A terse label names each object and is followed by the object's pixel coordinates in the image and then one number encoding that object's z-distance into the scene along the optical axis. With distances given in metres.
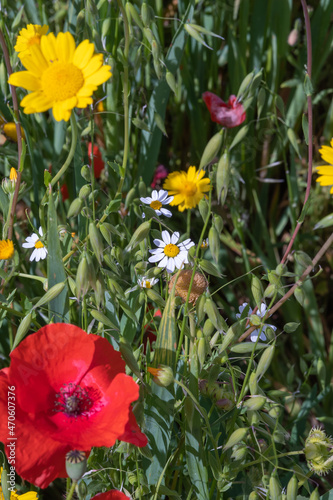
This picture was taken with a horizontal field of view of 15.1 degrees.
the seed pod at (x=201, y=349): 0.59
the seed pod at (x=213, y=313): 0.60
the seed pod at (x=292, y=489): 0.59
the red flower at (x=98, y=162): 0.82
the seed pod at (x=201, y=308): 0.61
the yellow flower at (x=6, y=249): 0.66
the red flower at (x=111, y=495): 0.61
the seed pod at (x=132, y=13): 0.65
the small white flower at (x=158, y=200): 0.69
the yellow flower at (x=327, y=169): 0.60
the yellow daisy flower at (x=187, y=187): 0.72
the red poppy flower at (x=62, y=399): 0.56
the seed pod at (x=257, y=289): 0.63
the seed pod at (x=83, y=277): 0.59
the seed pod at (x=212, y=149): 0.63
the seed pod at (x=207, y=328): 0.62
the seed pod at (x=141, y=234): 0.63
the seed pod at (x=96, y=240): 0.60
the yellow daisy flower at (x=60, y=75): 0.59
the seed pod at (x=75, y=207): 0.64
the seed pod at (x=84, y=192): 0.64
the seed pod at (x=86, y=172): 0.65
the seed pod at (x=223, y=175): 0.61
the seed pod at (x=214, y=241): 0.62
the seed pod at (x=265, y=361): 0.61
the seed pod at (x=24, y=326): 0.61
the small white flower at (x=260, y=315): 0.66
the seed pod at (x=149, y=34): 0.65
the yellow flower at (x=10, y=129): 0.77
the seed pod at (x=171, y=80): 0.67
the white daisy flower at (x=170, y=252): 0.66
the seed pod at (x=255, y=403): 0.59
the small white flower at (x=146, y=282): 0.64
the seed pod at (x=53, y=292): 0.61
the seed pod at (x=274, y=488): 0.58
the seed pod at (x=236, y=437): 0.59
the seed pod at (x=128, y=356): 0.58
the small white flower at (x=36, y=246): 0.68
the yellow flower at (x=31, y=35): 0.70
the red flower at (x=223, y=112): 0.76
